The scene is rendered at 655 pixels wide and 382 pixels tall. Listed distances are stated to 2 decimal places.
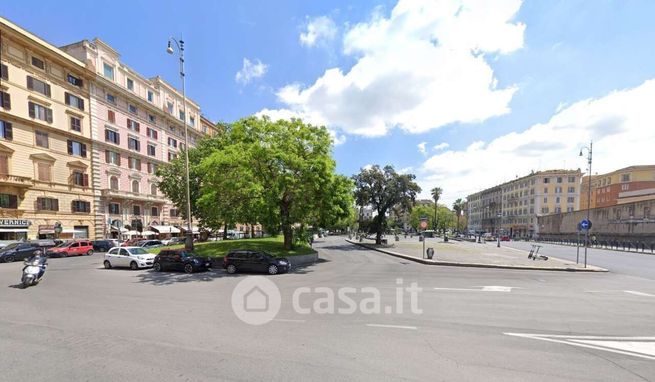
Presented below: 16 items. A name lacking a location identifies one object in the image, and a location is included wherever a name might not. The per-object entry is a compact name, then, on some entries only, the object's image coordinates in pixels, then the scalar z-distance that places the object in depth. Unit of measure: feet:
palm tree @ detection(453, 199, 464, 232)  392.31
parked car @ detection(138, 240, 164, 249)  112.27
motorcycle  42.52
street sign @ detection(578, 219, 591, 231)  68.41
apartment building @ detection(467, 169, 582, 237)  282.56
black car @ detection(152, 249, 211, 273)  59.72
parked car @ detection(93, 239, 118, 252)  112.06
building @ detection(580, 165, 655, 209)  231.71
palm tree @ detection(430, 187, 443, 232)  340.80
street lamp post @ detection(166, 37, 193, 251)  71.48
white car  65.16
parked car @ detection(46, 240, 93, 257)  93.86
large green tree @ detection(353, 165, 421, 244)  149.79
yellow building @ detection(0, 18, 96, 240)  105.60
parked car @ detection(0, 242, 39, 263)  78.49
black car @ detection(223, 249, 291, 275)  58.39
